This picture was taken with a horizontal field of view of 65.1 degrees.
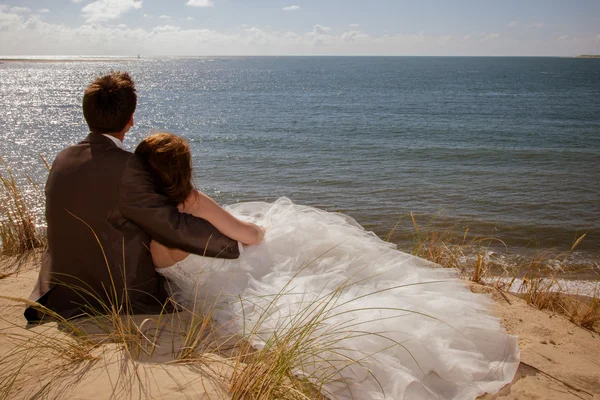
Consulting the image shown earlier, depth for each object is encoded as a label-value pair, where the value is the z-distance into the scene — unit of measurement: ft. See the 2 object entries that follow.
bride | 9.30
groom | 10.30
